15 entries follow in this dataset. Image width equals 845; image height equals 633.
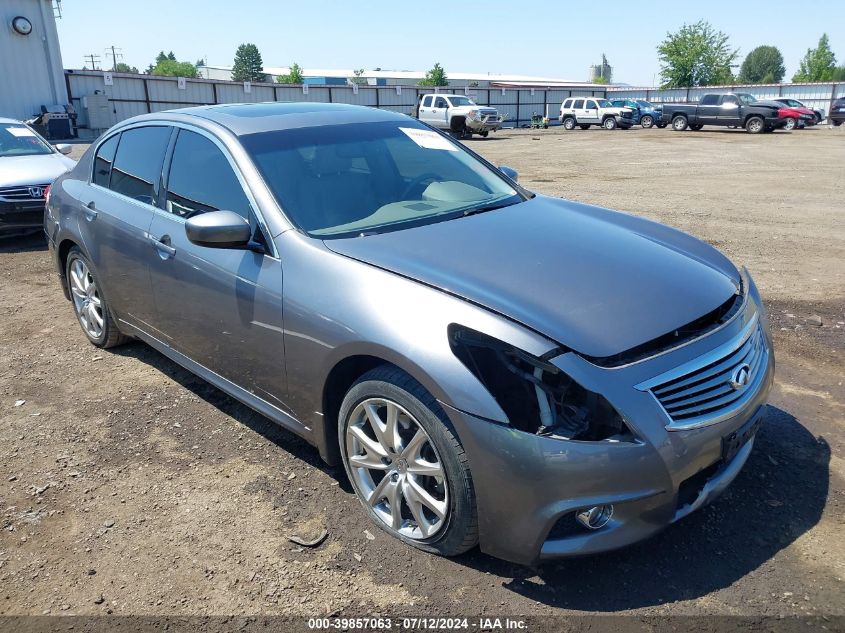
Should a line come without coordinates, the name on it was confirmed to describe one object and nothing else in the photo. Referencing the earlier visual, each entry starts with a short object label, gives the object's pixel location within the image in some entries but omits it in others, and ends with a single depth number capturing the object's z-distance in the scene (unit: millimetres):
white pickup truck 30734
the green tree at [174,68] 127312
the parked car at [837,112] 36031
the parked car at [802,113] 32125
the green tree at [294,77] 106762
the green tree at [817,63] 95181
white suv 36500
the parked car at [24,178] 8438
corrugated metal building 28688
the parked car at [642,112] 37000
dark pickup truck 30469
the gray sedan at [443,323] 2350
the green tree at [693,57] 63719
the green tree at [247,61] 138875
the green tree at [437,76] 88500
